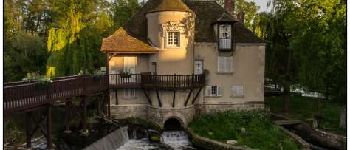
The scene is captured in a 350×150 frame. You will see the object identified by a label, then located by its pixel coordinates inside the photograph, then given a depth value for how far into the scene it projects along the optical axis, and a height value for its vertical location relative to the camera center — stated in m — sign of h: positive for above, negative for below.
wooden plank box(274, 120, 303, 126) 29.92 -3.58
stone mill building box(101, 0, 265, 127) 29.33 +0.33
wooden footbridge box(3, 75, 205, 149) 18.55 -1.11
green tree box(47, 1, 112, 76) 34.72 +2.10
